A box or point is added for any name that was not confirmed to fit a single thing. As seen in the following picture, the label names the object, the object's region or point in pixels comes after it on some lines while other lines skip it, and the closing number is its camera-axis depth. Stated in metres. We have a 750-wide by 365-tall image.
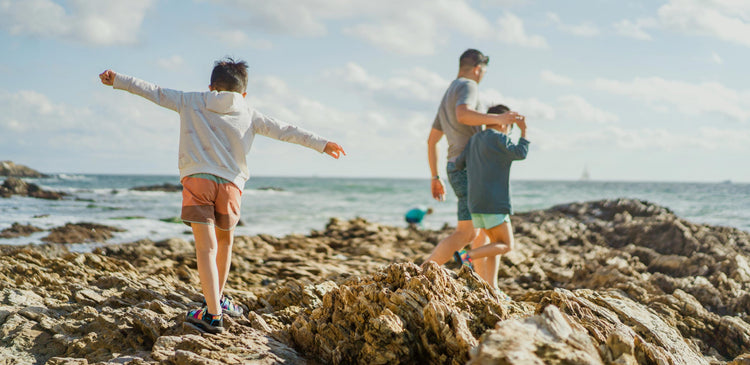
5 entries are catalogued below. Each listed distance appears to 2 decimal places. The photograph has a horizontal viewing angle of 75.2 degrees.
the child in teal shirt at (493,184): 4.21
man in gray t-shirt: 4.41
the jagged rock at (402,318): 2.42
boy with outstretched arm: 3.16
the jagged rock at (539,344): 1.69
